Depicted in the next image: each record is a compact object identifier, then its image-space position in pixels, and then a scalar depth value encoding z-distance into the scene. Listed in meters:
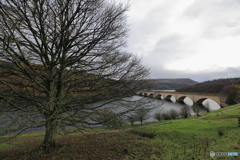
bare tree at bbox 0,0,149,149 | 5.27
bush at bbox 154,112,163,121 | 28.17
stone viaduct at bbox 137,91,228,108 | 38.81
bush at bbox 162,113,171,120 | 27.80
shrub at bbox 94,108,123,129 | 5.60
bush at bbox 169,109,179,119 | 27.72
